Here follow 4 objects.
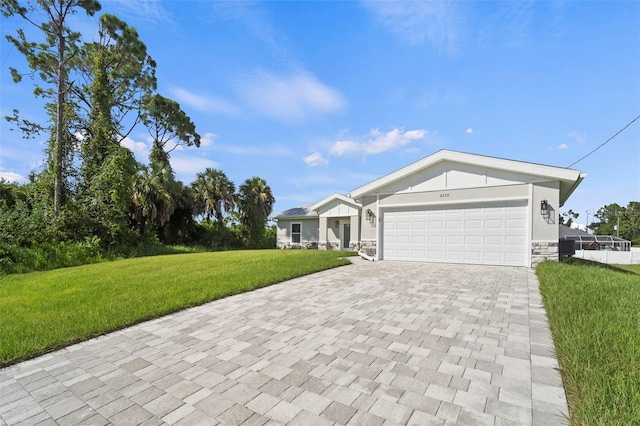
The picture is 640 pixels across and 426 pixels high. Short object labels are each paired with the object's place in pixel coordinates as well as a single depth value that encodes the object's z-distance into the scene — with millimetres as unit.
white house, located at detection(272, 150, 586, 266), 8703
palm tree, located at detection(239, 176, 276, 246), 21531
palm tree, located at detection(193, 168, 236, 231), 19688
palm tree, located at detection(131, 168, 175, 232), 17438
